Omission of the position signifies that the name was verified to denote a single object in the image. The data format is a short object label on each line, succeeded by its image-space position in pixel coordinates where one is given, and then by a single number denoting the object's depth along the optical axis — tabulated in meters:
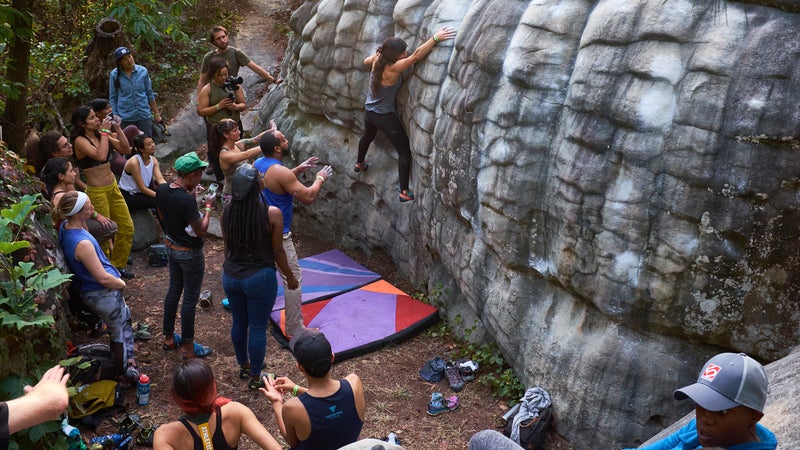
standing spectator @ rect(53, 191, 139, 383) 5.93
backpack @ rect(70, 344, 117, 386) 5.88
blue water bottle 6.15
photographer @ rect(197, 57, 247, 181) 9.48
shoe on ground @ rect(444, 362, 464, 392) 6.77
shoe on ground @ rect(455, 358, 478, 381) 6.88
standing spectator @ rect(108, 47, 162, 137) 9.70
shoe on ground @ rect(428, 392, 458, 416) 6.48
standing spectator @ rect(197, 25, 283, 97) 9.97
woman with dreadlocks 5.90
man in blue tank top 6.71
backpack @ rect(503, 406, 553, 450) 5.80
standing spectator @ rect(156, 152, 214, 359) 6.29
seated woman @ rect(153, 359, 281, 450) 3.68
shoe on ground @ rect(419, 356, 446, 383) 6.95
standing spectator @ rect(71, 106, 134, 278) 7.68
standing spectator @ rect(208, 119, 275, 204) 7.69
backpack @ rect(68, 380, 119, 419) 5.75
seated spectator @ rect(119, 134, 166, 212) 8.52
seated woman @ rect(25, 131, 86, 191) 7.27
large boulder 4.92
